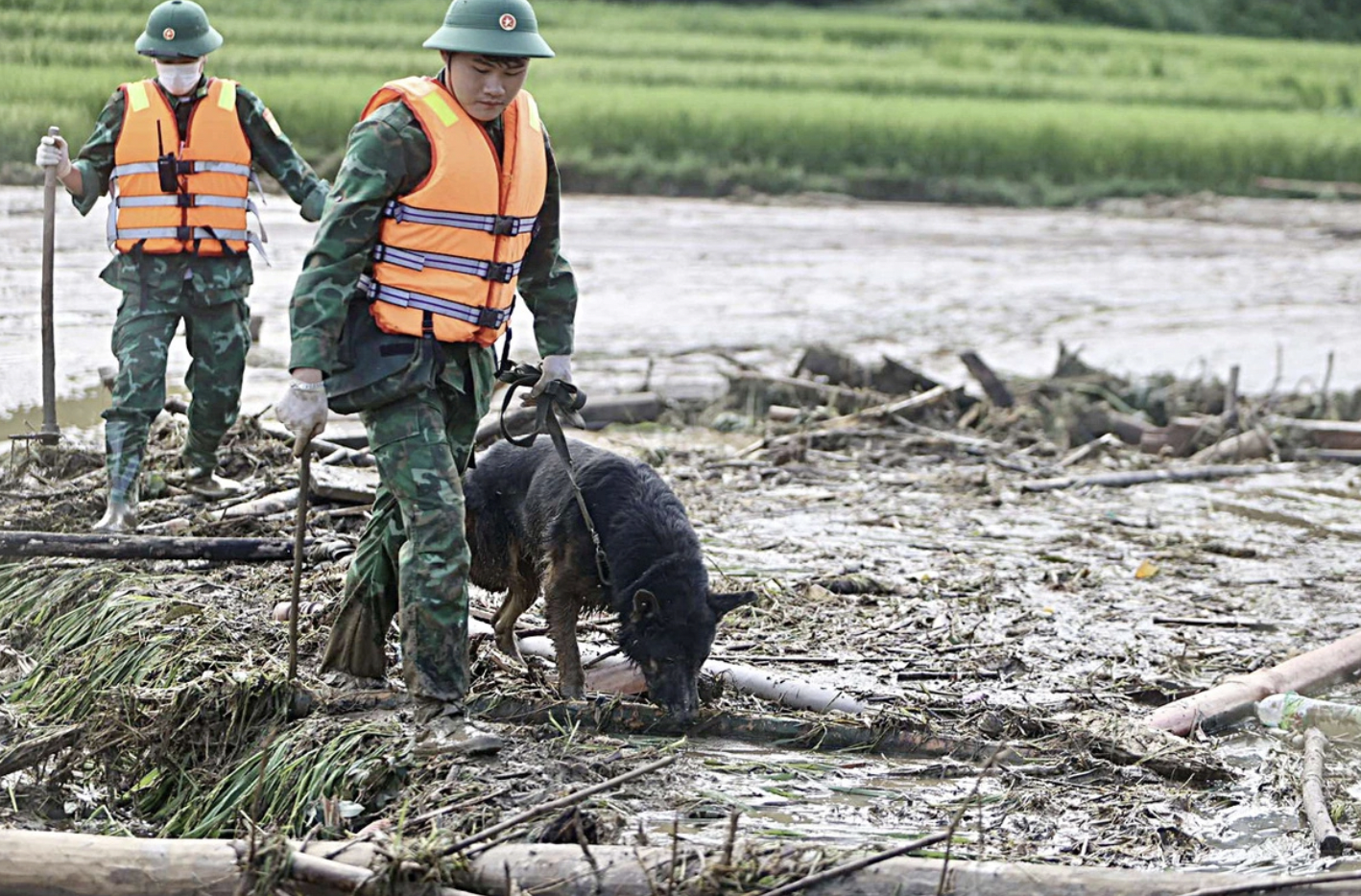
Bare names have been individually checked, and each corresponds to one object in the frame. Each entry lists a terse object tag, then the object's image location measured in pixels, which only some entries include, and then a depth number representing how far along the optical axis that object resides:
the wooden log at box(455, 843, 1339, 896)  8.02
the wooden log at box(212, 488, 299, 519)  14.91
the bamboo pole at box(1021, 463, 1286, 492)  20.09
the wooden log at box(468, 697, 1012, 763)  10.55
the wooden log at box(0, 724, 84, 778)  9.87
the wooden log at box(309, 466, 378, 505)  15.04
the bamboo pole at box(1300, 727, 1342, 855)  9.24
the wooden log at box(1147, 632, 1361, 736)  11.28
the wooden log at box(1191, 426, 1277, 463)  22.28
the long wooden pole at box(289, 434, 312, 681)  10.32
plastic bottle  11.41
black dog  10.78
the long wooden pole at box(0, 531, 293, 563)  12.78
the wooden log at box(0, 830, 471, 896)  7.98
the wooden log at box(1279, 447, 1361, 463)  22.69
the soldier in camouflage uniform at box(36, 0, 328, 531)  14.66
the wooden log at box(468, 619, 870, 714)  11.20
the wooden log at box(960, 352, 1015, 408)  24.19
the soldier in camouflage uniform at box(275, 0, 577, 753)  9.77
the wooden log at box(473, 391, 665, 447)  22.41
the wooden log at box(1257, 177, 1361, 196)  61.28
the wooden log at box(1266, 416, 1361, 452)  23.12
